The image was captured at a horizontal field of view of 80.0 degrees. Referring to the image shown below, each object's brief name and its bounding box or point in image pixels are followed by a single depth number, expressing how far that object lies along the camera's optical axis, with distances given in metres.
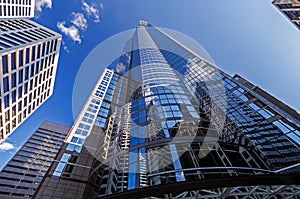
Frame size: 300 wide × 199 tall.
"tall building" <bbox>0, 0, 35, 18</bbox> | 58.10
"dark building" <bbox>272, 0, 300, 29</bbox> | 37.12
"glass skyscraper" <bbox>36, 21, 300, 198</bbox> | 13.20
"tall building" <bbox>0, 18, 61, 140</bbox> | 40.84
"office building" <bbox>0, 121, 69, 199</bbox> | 57.41
